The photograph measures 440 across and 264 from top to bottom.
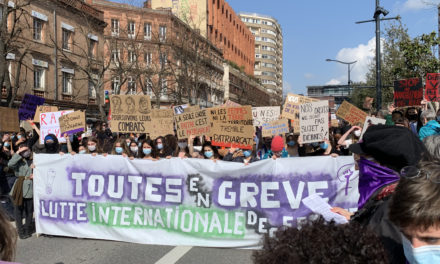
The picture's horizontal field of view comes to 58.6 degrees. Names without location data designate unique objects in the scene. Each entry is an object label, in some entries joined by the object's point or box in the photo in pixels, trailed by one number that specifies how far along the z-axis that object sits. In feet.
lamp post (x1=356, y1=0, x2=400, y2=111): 47.79
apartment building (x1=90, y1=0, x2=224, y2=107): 87.71
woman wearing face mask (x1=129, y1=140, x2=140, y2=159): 26.59
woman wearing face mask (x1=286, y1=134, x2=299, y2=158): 27.19
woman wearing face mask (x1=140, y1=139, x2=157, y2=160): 22.66
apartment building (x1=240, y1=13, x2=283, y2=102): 386.93
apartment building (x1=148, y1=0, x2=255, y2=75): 191.83
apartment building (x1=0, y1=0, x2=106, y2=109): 86.53
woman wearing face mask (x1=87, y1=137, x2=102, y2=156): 24.93
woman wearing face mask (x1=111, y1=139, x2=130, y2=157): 24.36
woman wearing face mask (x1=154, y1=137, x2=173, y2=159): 26.86
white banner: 17.78
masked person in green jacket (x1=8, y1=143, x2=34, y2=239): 21.01
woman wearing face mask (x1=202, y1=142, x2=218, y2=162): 23.63
